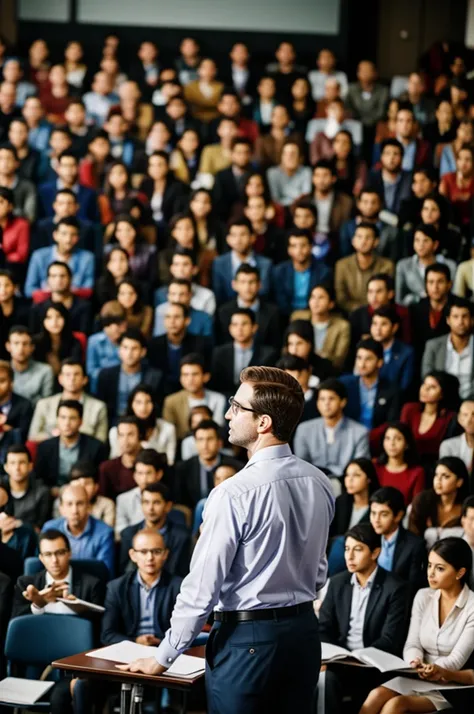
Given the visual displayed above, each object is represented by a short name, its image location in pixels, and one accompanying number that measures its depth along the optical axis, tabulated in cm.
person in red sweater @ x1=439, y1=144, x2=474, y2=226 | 1133
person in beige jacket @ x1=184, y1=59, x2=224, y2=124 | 1397
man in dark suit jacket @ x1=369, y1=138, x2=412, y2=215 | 1155
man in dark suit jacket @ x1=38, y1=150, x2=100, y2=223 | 1124
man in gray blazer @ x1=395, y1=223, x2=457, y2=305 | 1019
